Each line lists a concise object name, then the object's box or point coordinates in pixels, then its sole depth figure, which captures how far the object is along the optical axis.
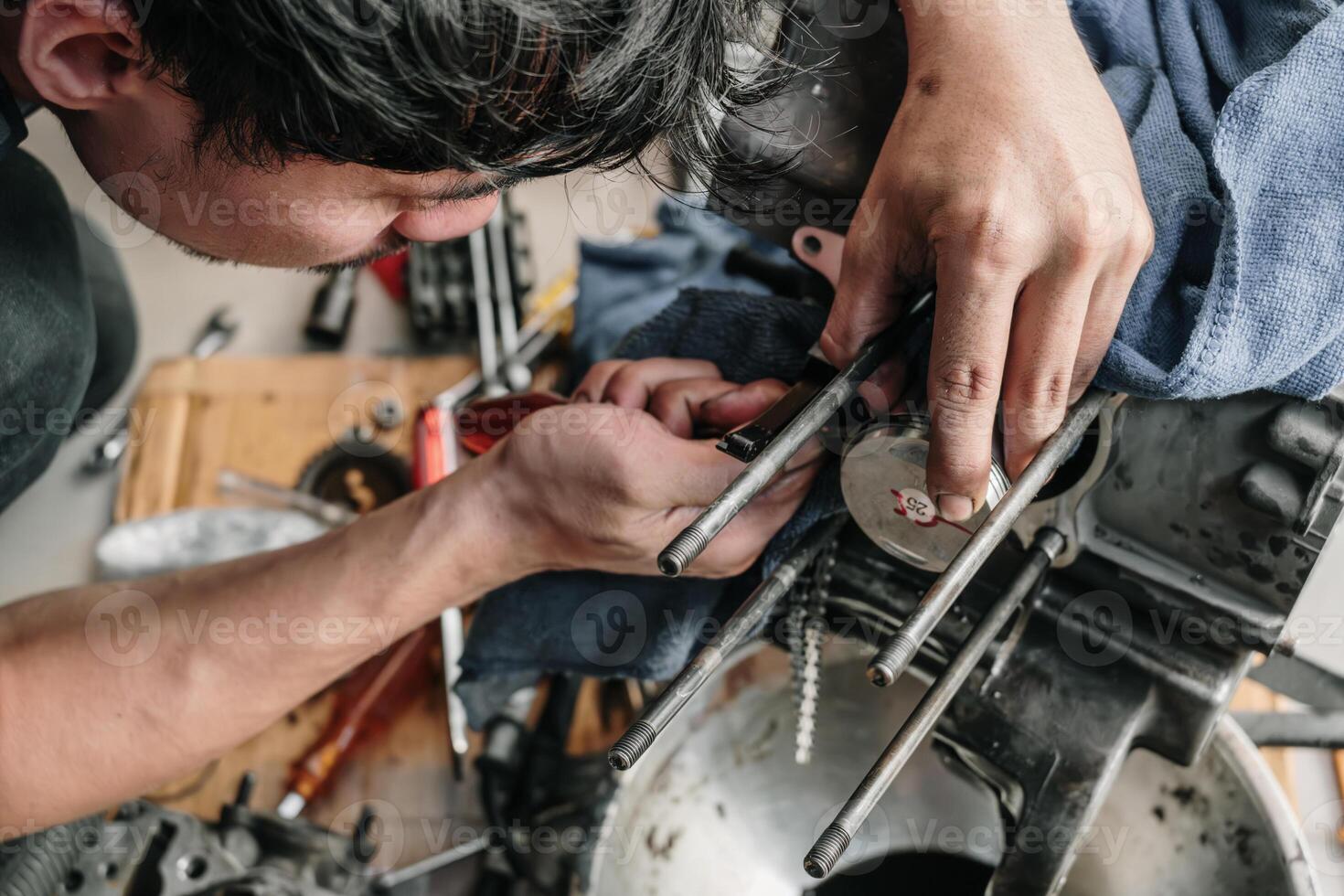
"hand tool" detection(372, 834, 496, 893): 0.94
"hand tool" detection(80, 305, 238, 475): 1.28
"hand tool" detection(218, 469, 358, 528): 1.13
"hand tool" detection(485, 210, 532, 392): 1.21
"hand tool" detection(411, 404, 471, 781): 1.04
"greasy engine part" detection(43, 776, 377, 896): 0.80
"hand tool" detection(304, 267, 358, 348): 1.39
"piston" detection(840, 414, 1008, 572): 0.55
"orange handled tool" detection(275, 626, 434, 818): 1.00
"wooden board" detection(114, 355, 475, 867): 1.02
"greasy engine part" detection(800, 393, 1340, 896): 0.57
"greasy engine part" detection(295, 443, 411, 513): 1.18
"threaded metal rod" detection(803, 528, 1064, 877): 0.45
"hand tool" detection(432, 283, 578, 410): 1.22
